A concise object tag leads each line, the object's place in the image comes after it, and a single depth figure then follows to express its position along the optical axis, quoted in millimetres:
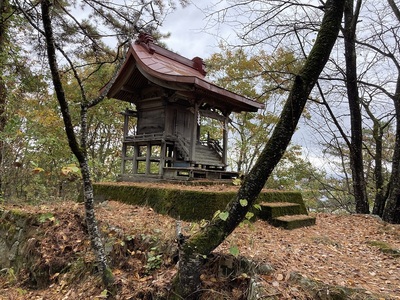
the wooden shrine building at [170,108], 7082
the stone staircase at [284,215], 5376
